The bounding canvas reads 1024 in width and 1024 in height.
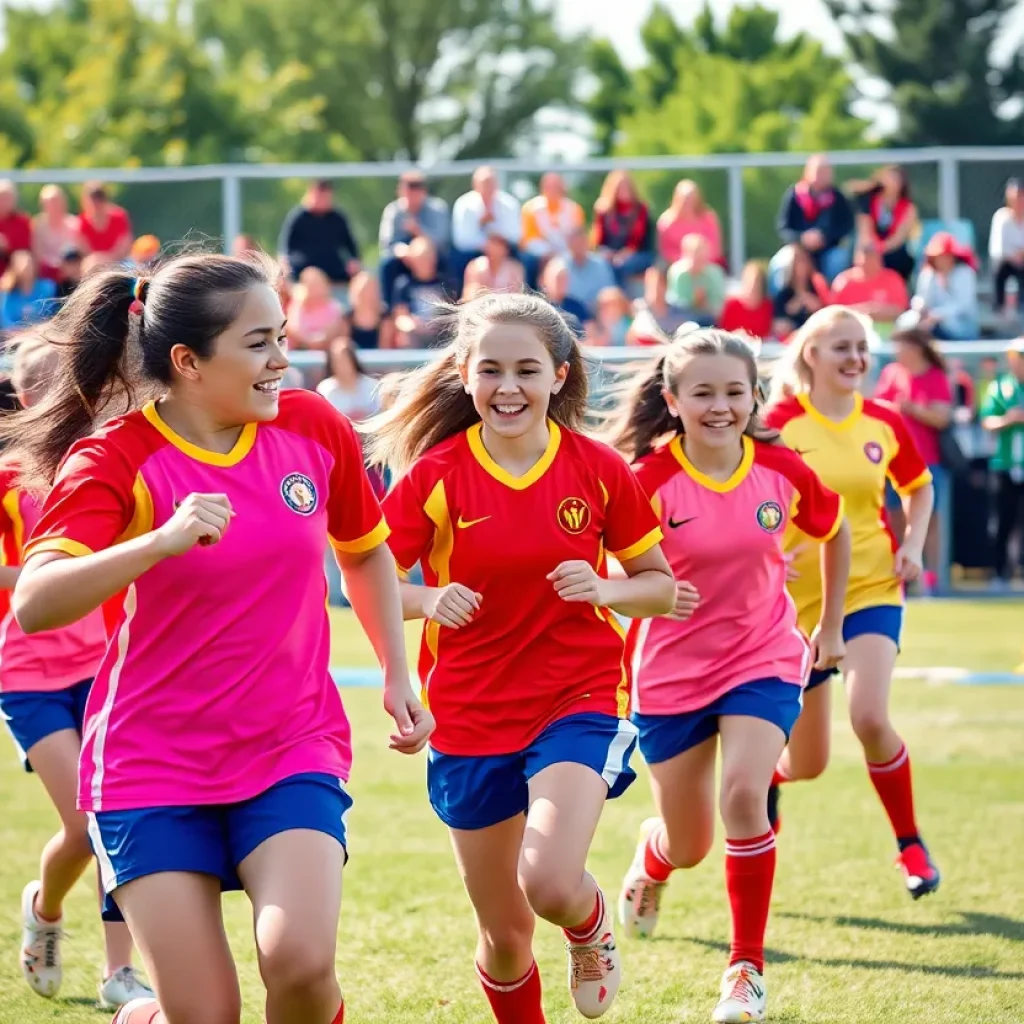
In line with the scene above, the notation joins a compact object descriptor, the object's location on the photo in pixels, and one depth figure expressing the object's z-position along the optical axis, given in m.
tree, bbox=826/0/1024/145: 56.00
